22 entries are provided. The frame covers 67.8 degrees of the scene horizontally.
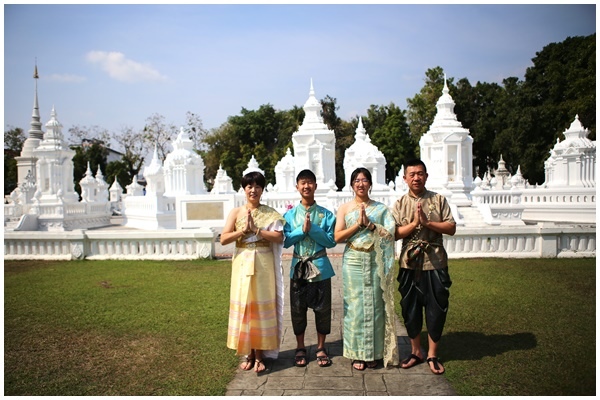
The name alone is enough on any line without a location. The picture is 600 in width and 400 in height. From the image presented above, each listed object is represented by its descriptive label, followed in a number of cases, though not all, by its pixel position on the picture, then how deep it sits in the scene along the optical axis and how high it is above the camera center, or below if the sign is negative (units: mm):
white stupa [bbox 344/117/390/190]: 25109 +1689
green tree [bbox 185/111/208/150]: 53125 +6848
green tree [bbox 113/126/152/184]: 47625 +4275
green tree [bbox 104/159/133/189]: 43906 +1744
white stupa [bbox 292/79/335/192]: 23141 +2299
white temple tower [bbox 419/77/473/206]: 20375 +1746
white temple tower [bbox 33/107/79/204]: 23000 +1454
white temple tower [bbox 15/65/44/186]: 30859 +2899
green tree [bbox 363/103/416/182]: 45562 +5033
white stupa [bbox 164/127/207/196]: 23469 +1080
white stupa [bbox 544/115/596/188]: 19188 +1137
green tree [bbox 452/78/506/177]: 44188 +7597
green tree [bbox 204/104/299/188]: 50188 +6407
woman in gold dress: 4242 -868
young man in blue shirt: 4352 -780
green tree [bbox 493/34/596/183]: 33531 +6342
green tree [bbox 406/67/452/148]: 44594 +8551
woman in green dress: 4211 -914
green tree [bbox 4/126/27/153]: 43250 +5080
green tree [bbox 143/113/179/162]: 48688 +5957
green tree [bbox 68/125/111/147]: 48531 +6086
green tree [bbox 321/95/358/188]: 48188 +6760
